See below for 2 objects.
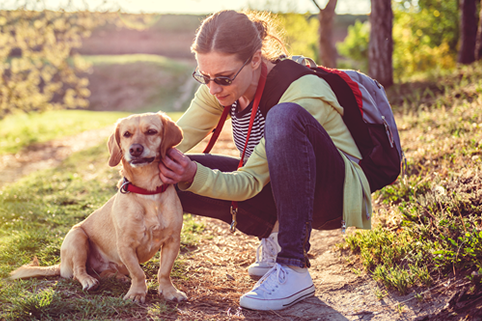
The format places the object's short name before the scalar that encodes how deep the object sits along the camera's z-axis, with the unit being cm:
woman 227
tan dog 243
